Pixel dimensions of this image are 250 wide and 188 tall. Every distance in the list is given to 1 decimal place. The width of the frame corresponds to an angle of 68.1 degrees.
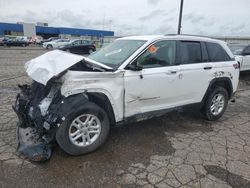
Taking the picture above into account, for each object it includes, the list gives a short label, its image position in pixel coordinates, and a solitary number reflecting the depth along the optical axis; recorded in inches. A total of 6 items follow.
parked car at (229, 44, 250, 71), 325.6
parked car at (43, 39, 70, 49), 1056.8
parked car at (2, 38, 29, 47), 1102.2
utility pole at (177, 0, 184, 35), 487.9
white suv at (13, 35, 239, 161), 100.2
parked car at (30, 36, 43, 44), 1479.3
